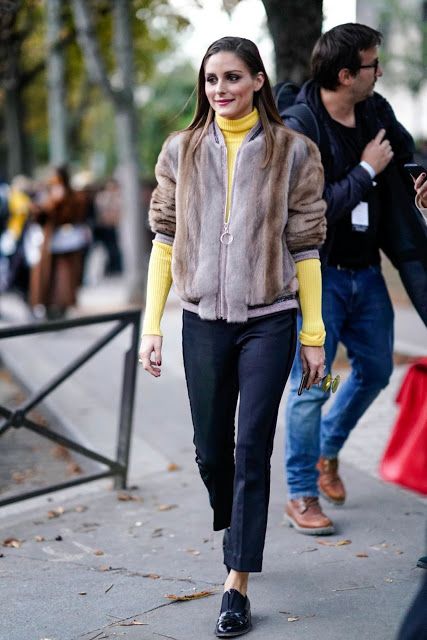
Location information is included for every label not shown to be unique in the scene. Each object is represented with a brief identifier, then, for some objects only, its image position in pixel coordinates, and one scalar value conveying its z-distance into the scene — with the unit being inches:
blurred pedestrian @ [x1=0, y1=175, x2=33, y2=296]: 1020.6
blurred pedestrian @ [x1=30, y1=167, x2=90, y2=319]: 972.7
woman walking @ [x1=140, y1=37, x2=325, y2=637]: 278.8
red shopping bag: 201.9
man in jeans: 340.7
